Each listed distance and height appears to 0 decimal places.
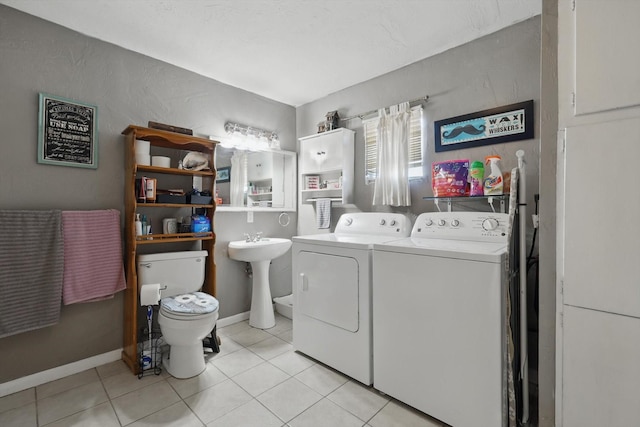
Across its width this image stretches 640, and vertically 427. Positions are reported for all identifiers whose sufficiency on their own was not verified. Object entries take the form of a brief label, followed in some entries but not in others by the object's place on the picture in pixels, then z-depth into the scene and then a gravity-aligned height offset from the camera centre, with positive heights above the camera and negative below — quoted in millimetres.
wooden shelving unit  2137 +18
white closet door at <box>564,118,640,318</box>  1095 -15
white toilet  1985 -658
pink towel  2000 -311
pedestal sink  2836 -698
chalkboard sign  1991 +555
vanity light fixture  2963 +791
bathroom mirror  2980 +357
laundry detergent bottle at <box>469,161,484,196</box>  2029 +241
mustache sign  2006 +632
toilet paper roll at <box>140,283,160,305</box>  2043 -576
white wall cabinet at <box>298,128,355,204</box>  2936 +483
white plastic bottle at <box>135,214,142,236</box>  2166 -108
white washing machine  1416 -581
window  2535 +596
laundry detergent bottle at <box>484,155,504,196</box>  1914 +214
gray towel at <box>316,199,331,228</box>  3076 -6
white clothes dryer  1909 -577
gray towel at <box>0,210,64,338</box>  1796 -366
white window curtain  2545 +496
